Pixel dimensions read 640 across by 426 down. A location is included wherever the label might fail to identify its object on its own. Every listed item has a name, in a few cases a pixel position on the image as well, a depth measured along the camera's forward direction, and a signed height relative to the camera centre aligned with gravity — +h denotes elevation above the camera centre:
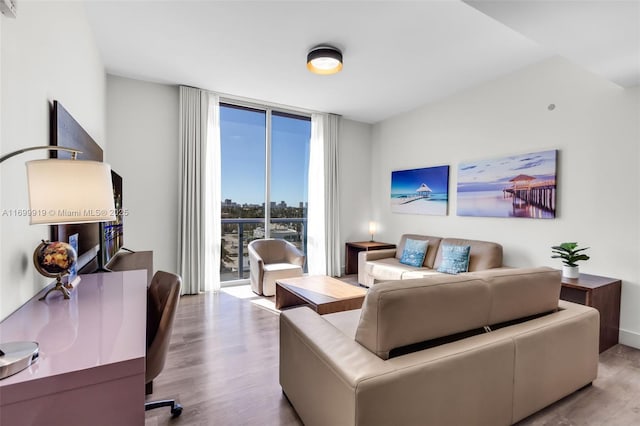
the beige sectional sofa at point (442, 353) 1.26 -0.68
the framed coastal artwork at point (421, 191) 4.40 +0.28
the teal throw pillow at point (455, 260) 3.69 -0.63
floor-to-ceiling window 4.66 +0.46
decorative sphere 1.36 -0.25
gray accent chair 4.08 -0.83
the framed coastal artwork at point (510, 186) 3.26 +0.28
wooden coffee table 2.76 -0.86
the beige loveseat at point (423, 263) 3.61 -0.71
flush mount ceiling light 2.98 +1.47
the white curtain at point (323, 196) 5.25 +0.19
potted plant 2.76 -0.43
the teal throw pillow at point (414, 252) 4.24 -0.63
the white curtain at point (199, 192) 4.13 +0.19
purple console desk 0.74 -0.44
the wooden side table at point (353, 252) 5.32 -0.81
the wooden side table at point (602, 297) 2.52 -0.73
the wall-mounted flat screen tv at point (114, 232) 2.49 -0.27
